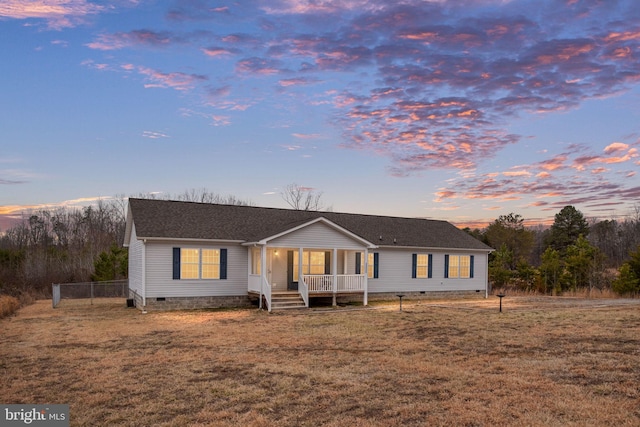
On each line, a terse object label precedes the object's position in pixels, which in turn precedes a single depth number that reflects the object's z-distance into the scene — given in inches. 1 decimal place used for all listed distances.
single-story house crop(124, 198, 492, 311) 789.2
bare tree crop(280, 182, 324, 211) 1982.0
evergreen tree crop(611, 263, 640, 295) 1127.0
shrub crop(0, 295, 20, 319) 728.1
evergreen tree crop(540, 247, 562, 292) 1305.4
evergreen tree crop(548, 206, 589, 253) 2177.7
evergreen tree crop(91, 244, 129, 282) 1193.4
